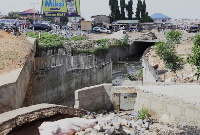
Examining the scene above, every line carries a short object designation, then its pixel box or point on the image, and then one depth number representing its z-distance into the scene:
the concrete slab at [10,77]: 10.48
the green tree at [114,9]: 81.38
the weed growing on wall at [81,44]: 25.31
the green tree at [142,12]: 83.56
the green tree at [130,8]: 83.44
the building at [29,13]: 71.71
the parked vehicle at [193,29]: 56.69
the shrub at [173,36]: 30.20
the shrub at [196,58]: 13.26
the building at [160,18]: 95.81
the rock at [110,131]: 7.10
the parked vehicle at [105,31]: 56.84
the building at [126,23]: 73.50
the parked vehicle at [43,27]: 45.27
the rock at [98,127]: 7.14
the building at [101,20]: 72.38
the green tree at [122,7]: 82.72
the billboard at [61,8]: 47.16
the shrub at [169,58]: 22.80
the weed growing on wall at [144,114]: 10.34
